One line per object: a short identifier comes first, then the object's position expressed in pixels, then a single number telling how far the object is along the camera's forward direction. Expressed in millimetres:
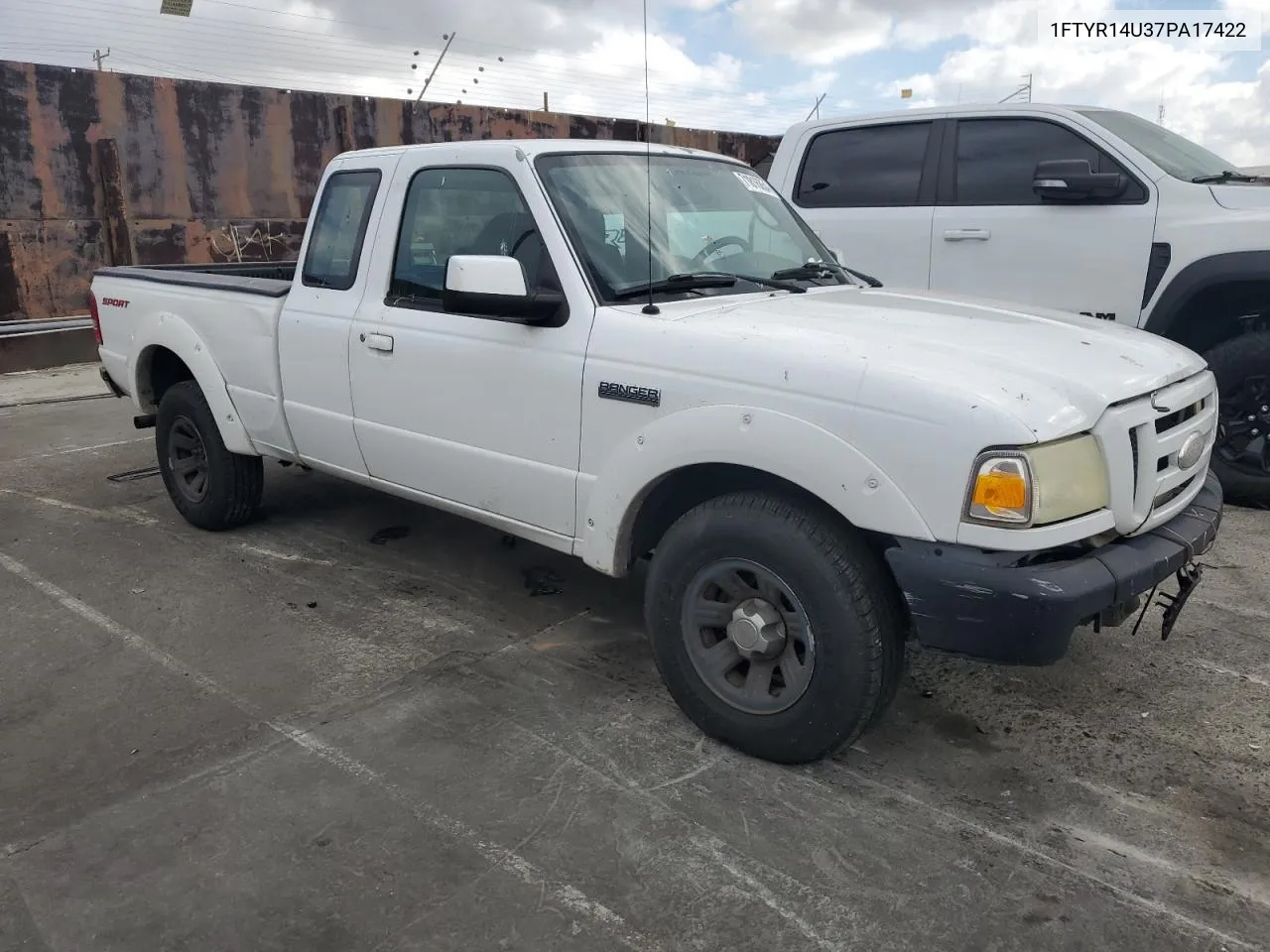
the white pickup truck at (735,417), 2566
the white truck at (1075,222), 5262
